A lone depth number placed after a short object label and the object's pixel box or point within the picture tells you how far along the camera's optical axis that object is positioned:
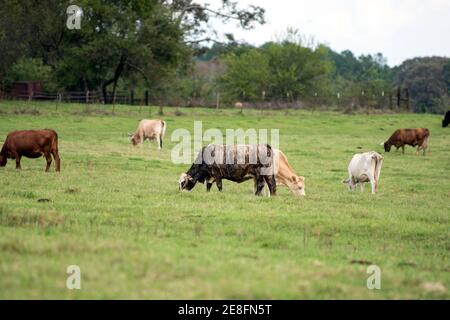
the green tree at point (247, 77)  68.00
